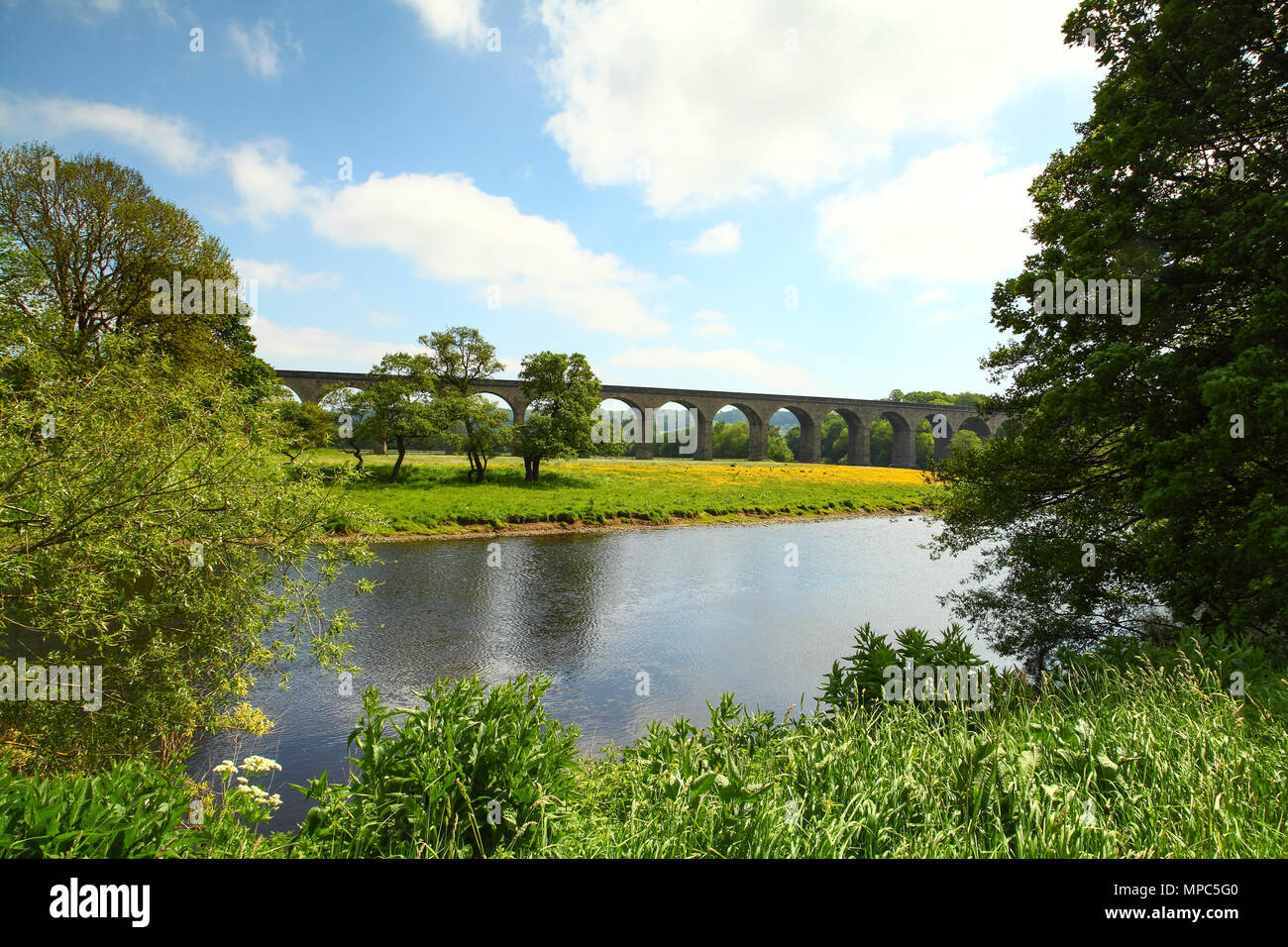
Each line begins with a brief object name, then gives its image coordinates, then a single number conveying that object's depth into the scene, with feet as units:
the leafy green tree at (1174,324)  22.44
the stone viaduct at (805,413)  212.84
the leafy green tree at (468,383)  112.98
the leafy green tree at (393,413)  106.52
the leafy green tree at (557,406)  116.57
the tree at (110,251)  65.82
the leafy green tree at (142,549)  17.33
